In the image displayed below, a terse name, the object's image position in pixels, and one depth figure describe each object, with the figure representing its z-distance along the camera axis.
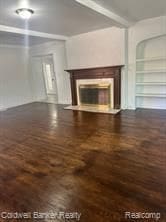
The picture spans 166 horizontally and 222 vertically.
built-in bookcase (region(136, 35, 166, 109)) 4.73
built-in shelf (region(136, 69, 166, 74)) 4.69
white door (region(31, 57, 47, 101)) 7.44
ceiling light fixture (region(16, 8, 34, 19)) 3.09
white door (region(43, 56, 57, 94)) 7.12
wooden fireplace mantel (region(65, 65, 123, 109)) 5.07
